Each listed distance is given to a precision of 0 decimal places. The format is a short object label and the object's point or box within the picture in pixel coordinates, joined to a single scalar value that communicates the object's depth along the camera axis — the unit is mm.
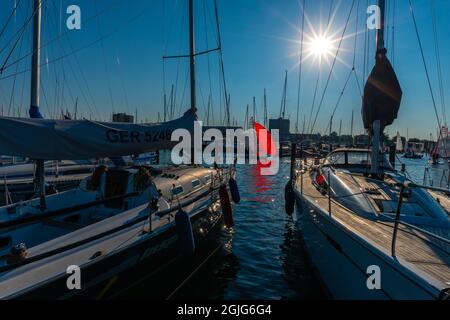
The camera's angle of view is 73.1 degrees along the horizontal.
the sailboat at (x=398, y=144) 43569
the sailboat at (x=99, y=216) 3967
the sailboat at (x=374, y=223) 3719
